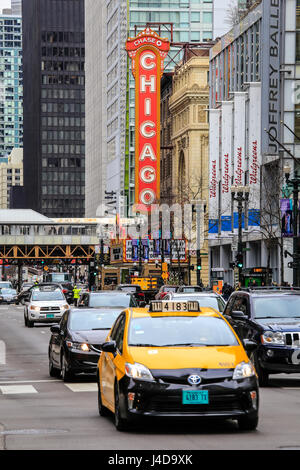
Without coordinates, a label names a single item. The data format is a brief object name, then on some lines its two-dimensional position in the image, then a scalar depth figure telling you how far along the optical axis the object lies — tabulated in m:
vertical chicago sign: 110.00
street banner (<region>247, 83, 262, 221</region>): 71.31
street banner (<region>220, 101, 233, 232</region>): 80.69
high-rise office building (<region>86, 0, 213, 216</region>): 131.00
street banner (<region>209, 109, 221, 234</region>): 84.94
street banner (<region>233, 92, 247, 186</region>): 76.12
